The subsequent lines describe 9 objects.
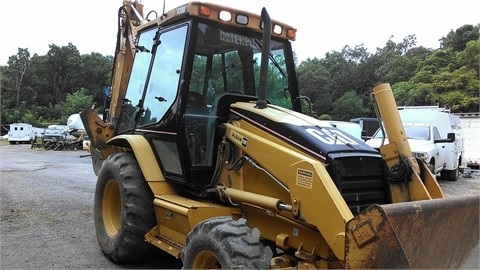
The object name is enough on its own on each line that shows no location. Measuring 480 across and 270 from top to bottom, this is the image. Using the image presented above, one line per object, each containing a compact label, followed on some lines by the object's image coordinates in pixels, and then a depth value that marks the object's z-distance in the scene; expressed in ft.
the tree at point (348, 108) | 138.82
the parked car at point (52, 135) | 100.48
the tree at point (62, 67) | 208.74
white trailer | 129.39
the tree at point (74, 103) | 169.99
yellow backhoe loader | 10.08
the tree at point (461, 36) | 139.95
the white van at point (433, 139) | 38.81
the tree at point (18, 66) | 203.10
